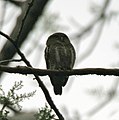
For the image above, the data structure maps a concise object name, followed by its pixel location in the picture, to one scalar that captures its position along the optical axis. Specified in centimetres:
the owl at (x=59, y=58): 812
